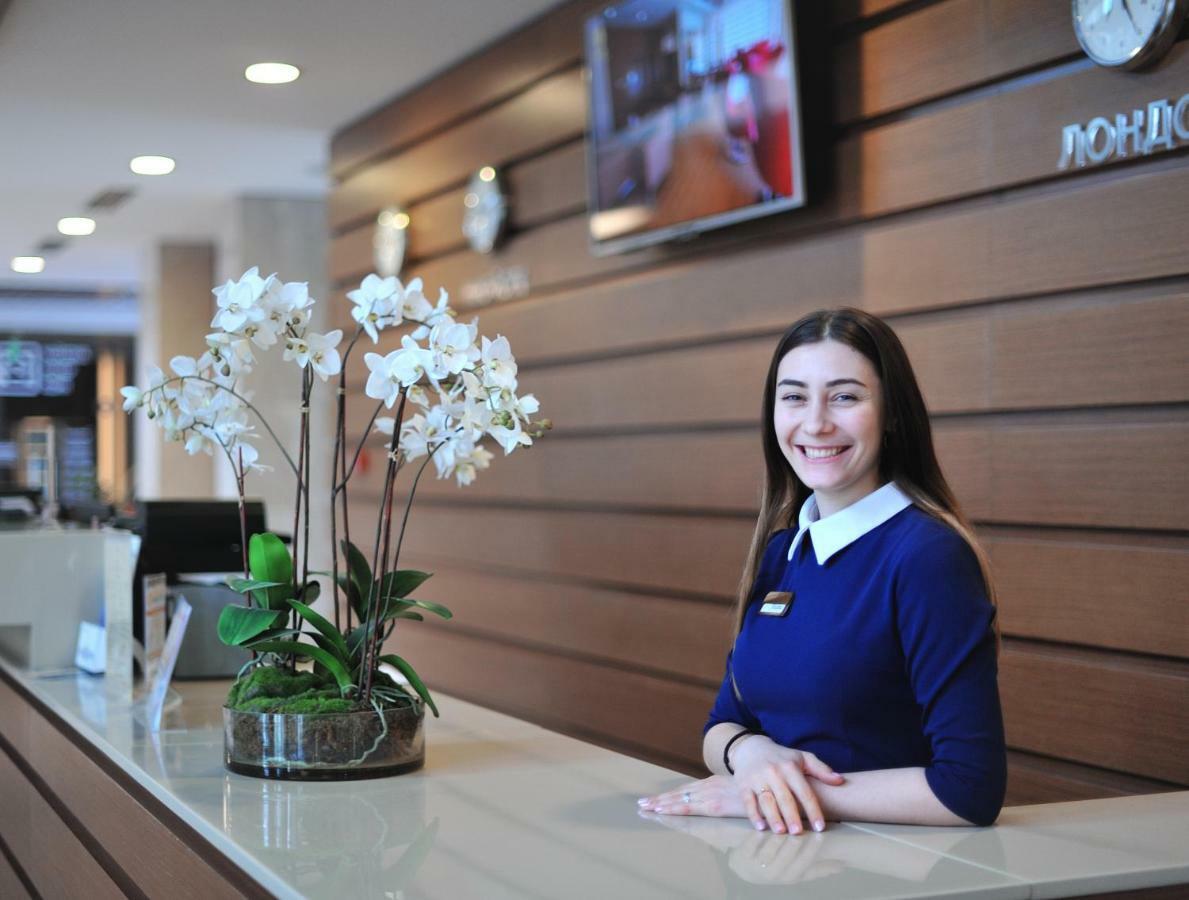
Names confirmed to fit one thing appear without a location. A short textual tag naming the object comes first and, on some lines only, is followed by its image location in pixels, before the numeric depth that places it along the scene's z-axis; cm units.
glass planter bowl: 189
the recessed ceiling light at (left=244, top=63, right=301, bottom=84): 512
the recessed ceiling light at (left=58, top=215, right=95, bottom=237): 841
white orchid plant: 188
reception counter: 139
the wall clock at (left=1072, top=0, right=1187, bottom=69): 246
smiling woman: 161
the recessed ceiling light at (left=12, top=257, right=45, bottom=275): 1011
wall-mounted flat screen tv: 332
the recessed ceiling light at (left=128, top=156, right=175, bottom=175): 670
